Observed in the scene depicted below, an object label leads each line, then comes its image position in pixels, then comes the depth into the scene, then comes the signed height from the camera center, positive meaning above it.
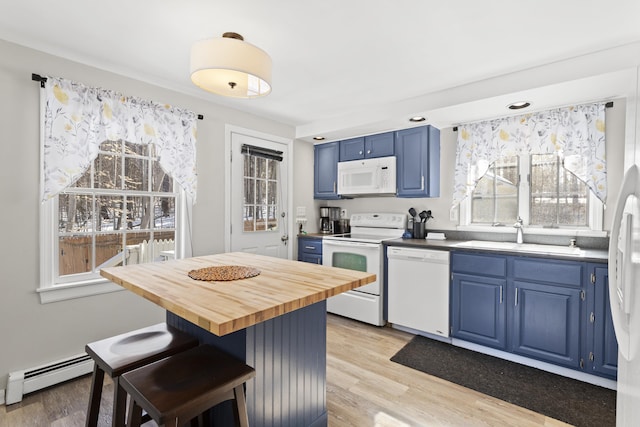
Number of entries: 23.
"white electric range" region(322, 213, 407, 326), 3.20 -0.52
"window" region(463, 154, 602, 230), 2.71 +0.14
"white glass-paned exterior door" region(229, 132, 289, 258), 3.32 +0.17
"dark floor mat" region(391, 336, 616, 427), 1.91 -1.24
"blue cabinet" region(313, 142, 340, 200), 4.00 +0.53
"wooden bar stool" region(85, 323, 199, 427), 1.28 -0.64
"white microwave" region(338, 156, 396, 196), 3.47 +0.40
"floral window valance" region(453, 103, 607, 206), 2.48 +0.62
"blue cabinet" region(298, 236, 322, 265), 3.76 -0.48
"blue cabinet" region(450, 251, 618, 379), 2.13 -0.76
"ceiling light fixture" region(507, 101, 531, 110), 2.55 +0.90
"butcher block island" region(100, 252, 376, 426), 1.12 -0.49
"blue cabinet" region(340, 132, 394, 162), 3.52 +0.77
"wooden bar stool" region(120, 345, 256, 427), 1.03 -0.64
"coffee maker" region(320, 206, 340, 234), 4.28 -0.12
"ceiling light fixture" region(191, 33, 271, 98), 1.41 +0.71
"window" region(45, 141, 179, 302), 2.28 -0.05
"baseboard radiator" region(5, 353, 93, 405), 1.97 -1.14
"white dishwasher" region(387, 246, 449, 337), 2.83 -0.75
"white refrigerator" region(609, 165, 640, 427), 0.69 -0.22
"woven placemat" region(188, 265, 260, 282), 1.54 -0.33
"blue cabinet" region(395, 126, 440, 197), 3.25 +0.54
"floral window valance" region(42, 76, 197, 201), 2.10 +0.63
